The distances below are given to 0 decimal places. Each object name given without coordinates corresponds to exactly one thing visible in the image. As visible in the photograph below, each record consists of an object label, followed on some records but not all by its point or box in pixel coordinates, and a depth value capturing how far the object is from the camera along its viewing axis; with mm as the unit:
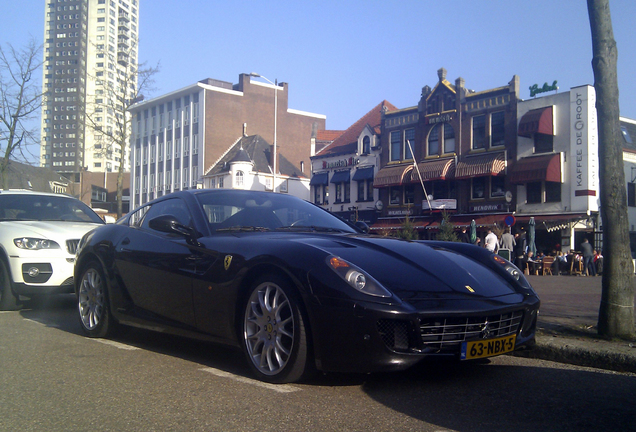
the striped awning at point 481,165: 34438
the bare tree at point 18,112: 27781
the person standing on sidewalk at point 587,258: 24828
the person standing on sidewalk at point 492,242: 19906
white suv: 7578
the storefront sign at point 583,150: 31000
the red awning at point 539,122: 32188
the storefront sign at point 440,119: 38209
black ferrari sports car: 3555
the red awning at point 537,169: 31812
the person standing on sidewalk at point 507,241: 21062
